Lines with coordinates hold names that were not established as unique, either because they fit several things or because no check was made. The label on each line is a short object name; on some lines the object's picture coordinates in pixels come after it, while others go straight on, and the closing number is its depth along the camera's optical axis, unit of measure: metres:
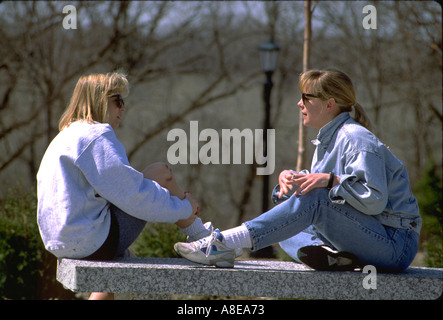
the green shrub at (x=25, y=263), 9.13
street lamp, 17.14
